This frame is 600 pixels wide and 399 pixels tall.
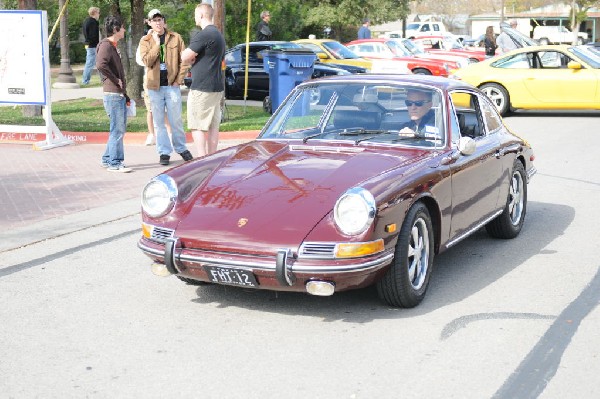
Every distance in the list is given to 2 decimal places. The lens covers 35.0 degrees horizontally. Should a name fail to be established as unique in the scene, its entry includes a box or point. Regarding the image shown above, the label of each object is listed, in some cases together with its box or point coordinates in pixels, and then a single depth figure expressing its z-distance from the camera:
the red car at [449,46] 30.36
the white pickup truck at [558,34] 56.50
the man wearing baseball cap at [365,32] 30.40
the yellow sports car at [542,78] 17.62
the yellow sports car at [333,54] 22.89
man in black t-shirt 10.98
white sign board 13.57
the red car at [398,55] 24.37
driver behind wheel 6.76
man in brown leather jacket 11.60
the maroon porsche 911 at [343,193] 5.46
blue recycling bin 17.78
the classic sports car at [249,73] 20.88
